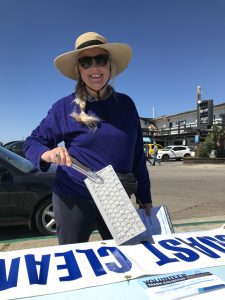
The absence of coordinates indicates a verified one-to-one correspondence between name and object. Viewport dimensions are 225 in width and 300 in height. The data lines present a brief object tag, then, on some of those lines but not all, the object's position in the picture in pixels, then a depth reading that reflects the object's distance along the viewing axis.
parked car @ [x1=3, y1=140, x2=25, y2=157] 9.28
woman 1.36
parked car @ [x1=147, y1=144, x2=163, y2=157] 22.19
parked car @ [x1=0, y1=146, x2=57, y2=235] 3.59
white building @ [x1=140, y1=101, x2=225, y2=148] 29.13
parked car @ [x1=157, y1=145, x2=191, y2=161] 22.58
